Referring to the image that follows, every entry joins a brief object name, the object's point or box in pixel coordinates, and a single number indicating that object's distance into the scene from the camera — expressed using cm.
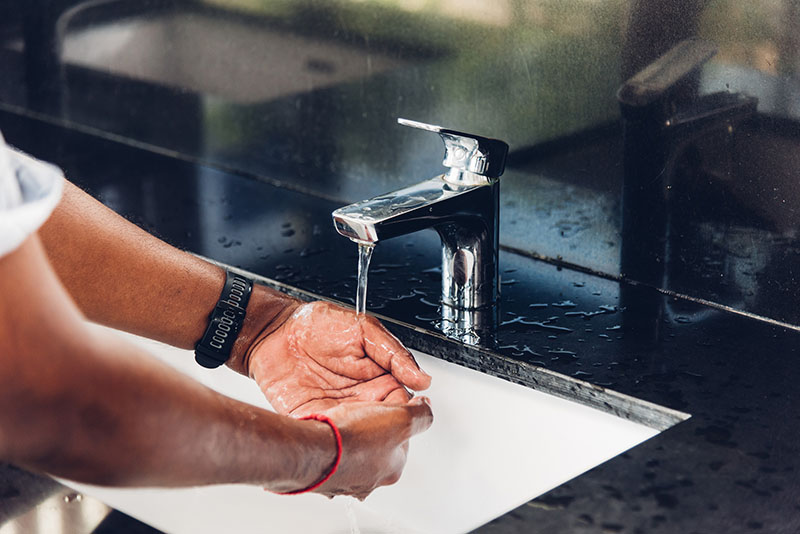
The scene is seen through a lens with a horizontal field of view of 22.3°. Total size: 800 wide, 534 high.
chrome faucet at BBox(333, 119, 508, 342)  134
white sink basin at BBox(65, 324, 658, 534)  135
